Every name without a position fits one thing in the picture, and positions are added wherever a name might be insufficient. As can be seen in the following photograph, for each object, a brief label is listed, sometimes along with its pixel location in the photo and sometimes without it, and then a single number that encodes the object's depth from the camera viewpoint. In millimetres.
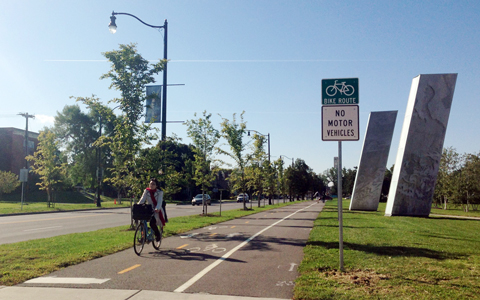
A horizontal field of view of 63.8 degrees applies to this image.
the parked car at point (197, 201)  53181
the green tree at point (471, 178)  43156
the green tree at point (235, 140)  32844
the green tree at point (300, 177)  74644
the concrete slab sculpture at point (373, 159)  32812
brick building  63406
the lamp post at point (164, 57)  16016
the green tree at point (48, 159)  38062
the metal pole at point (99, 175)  43053
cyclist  10266
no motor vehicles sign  7605
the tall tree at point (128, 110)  15344
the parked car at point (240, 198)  67488
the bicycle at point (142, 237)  9555
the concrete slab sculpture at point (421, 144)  23969
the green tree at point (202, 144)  26367
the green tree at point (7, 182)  45472
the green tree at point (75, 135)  62281
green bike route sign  7723
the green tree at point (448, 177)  44112
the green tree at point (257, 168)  35969
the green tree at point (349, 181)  88325
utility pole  48344
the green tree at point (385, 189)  81125
